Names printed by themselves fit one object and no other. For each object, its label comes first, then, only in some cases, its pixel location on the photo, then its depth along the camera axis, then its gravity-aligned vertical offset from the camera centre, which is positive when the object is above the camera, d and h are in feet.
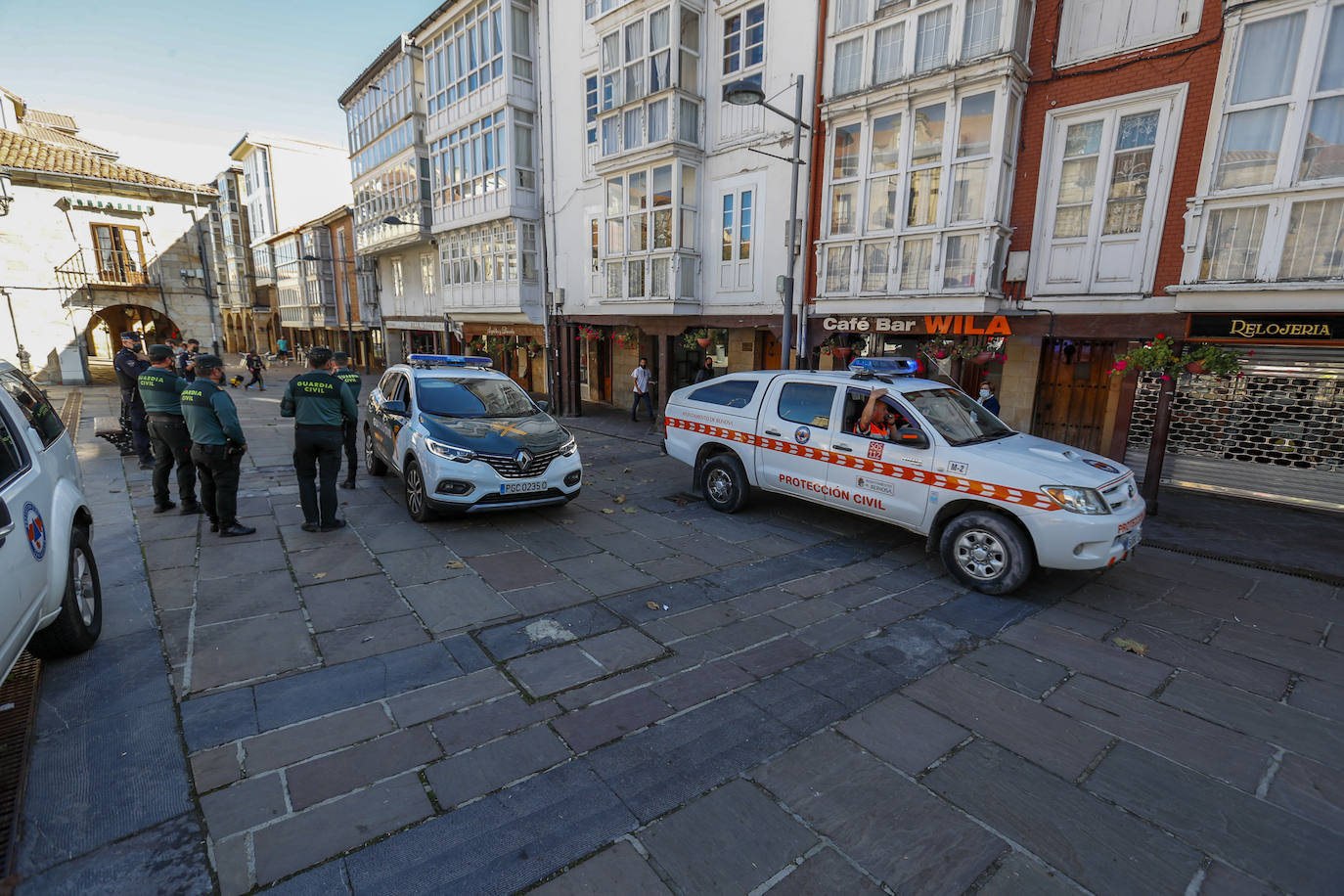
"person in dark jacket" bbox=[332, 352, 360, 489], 25.89 -4.40
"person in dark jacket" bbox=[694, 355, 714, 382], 45.53 -3.38
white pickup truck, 17.38 -4.66
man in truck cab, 20.63 -3.00
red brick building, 27.94 +8.41
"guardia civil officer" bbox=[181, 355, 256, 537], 20.02 -4.14
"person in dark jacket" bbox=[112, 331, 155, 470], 30.50 -3.88
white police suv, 22.17 -4.63
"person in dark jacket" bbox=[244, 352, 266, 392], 75.41 -5.96
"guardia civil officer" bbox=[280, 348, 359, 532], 21.26 -3.88
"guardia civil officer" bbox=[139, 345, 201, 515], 21.59 -3.73
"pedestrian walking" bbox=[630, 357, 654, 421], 52.03 -4.74
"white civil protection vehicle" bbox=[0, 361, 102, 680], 10.10 -4.32
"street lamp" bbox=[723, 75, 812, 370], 27.94 +10.79
